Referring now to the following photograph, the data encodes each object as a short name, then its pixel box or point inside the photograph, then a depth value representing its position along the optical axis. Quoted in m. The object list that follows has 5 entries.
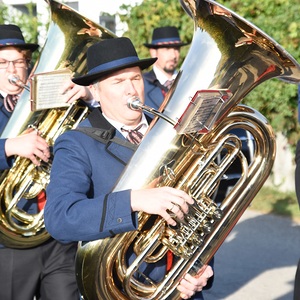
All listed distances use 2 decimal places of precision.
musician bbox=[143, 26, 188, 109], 6.94
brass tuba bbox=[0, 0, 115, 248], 4.21
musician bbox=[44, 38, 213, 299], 2.95
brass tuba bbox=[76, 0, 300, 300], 3.03
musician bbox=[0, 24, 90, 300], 4.08
